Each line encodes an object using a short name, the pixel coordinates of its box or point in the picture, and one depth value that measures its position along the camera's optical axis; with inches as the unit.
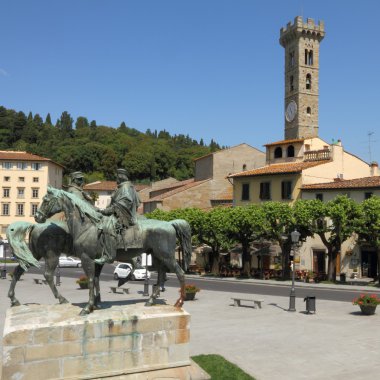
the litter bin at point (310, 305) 827.0
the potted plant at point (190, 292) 987.6
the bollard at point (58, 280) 1337.0
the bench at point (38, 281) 1402.6
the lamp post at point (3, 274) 1588.3
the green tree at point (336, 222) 1385.3
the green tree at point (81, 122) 6860.2
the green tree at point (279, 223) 1503.4
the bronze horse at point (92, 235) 405.4
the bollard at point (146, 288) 1092.3
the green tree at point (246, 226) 1545.2
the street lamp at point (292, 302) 860.8
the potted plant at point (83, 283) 1209.6
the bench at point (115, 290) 1123.5
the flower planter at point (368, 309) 810.8
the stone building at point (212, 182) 2416.3
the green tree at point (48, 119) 6744.6
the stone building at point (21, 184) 3070.9
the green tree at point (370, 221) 1328.7
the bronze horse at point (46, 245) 429.4
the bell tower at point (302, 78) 3098.7
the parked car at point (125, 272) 1541.6
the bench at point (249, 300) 904.5
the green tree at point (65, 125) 5792.3
